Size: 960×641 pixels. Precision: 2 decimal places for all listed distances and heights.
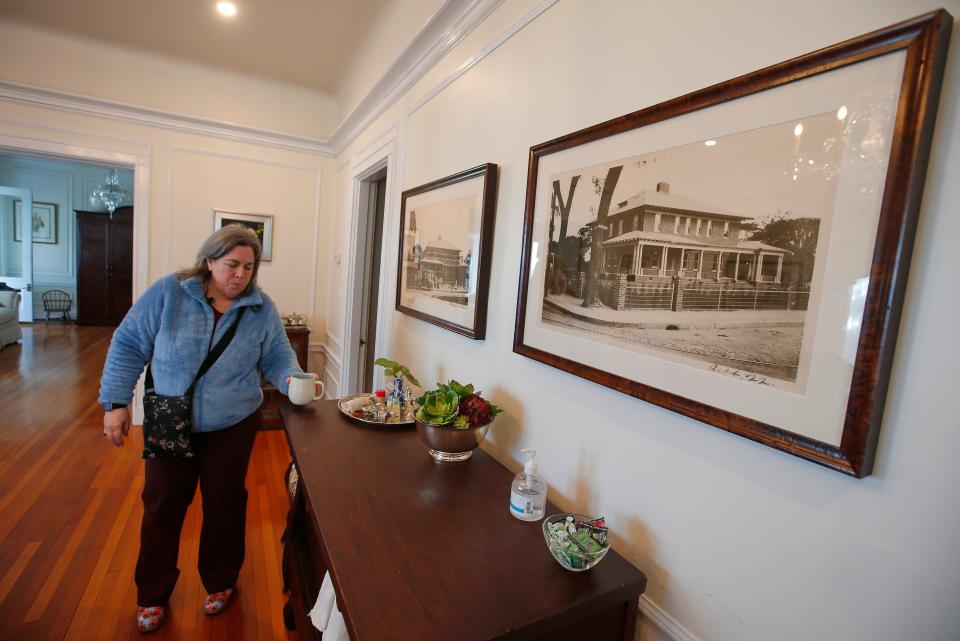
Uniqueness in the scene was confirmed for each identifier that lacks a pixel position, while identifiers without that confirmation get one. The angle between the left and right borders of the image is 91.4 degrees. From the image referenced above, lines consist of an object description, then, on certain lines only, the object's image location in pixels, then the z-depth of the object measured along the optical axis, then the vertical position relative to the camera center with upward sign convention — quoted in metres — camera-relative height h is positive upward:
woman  1.62 -0.49
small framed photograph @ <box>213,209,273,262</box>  3.85 +0.26
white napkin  1.16 -0.89
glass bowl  0.92 -0.54
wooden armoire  7.82 -0.40
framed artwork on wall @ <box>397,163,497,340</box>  1.59 +0.08
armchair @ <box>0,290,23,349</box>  5.83 -1.07
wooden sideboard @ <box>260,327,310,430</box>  3.85 -1.14
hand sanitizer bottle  1.11 -0.52
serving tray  1.70 -0.57
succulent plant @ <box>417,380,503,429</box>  1.37 -0.40
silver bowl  1.37 -0.49
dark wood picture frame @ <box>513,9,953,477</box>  0.60 +0.13
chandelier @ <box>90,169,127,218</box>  7.56 +0.78
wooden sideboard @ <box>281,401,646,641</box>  0.82 -0.59
